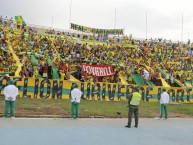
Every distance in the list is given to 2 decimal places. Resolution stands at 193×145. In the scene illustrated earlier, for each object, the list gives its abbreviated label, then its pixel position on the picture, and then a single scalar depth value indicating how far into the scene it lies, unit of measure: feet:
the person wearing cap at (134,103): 50.11
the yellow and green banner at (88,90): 72.33
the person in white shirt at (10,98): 51.49
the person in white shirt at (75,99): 55.75
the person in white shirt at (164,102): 65.26
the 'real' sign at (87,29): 162.91
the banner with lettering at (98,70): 94.07
